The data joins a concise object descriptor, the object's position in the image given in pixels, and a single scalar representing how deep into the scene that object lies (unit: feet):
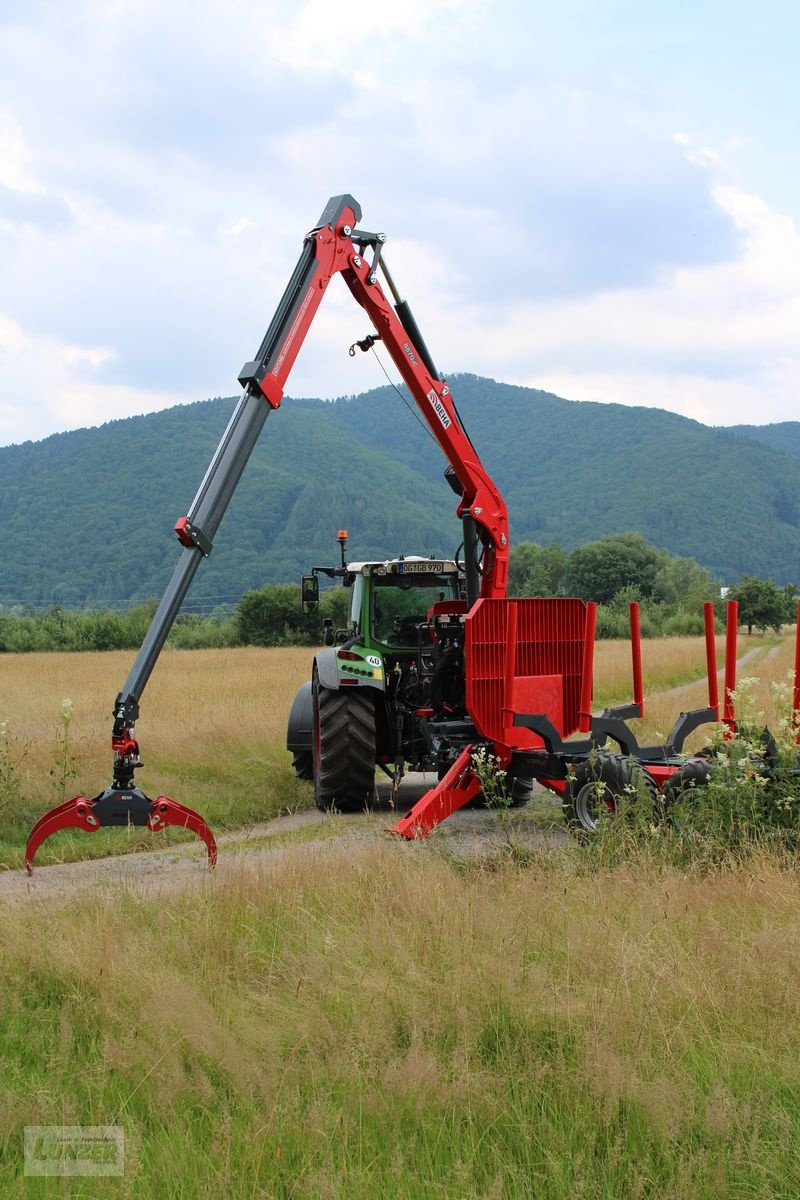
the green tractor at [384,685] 34.32
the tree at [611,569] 260.42
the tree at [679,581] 244.65
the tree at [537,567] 267.39
